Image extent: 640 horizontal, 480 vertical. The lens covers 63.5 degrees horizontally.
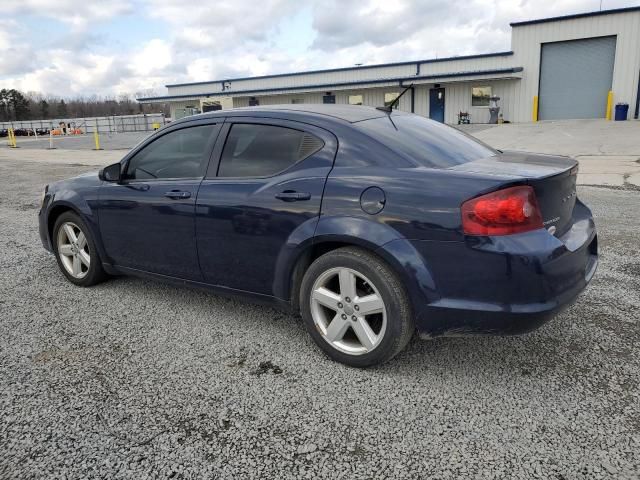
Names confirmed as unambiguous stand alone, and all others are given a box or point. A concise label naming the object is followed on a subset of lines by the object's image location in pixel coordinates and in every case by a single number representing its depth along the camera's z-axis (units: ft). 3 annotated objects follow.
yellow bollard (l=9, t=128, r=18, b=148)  105.42
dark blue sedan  8.61
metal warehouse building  87.15
